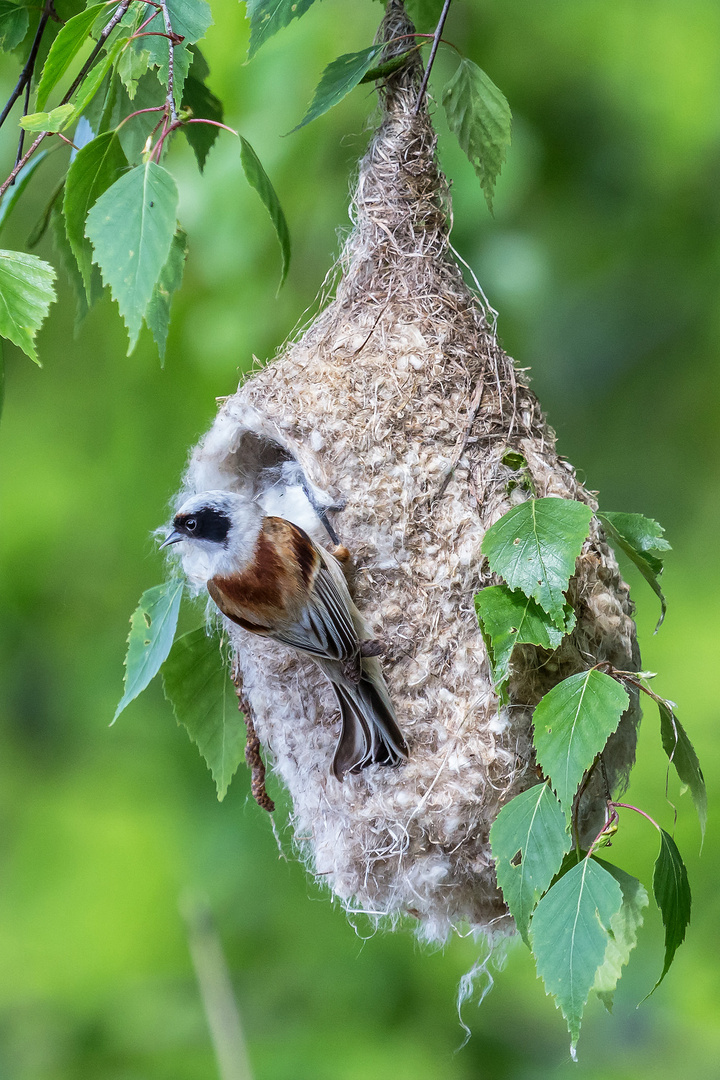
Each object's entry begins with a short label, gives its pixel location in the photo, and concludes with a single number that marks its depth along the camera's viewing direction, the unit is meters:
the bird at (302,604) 5.04
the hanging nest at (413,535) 5.05
